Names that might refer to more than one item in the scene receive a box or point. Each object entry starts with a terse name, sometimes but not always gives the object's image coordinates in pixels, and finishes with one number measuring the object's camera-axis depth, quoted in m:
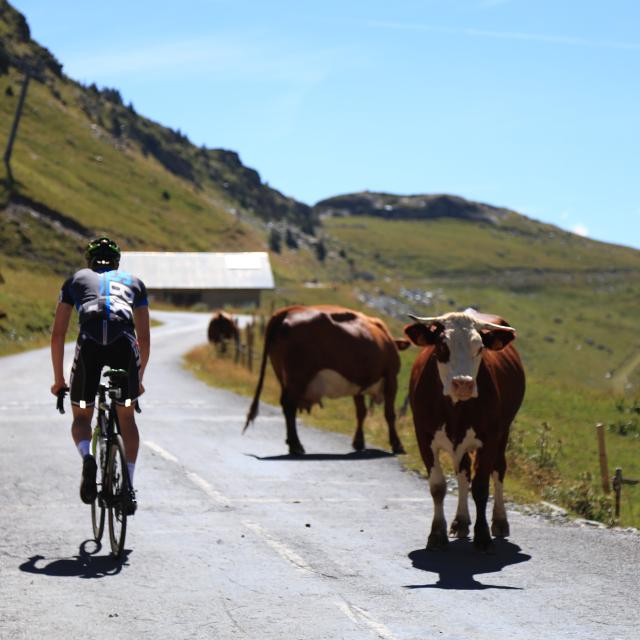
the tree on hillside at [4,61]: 148.62
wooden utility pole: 106.35
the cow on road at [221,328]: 44.19
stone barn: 106.75
